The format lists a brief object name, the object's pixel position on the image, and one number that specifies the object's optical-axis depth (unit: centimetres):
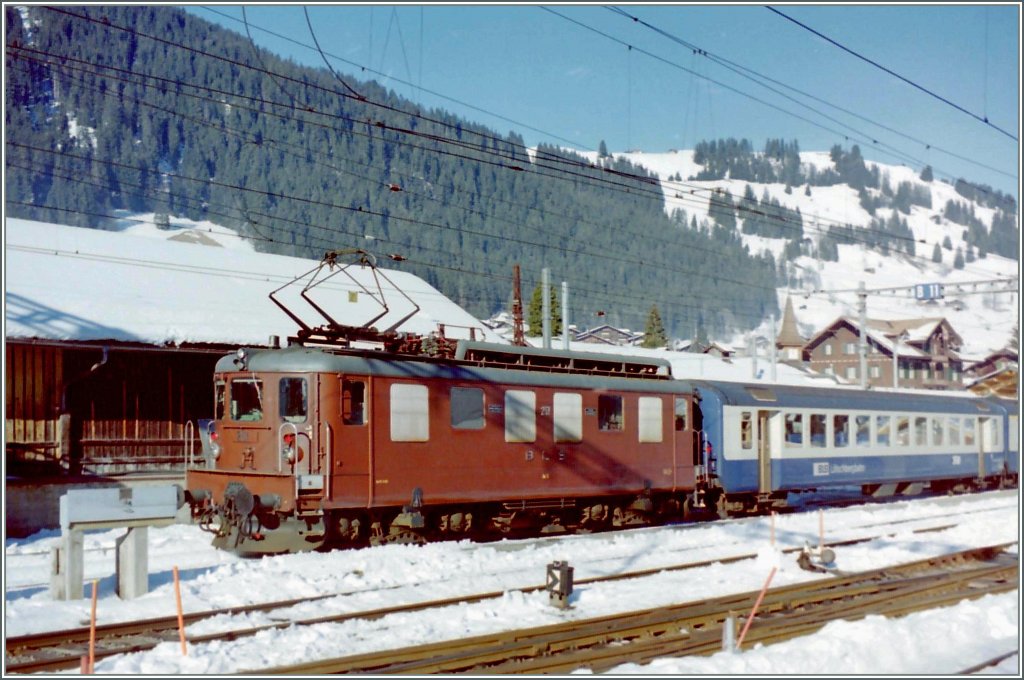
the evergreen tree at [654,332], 8406
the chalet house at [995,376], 4706
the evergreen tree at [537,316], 7880
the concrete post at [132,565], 1220
